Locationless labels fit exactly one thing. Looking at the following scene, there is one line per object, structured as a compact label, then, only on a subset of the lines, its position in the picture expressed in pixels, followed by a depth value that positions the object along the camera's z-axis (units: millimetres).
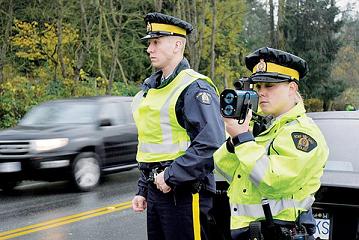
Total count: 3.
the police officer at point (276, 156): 4933
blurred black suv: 17544
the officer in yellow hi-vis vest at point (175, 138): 6347
